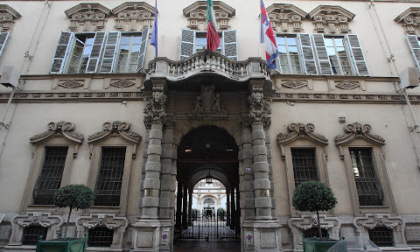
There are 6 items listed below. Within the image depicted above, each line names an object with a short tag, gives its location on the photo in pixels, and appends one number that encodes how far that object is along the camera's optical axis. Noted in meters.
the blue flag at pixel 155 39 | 10.80
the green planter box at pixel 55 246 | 6.30
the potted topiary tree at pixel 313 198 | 7.43
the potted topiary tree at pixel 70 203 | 6.32
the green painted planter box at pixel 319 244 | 6.44
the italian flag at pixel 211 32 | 10.30
